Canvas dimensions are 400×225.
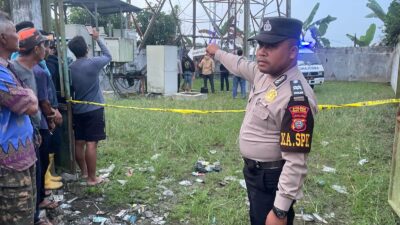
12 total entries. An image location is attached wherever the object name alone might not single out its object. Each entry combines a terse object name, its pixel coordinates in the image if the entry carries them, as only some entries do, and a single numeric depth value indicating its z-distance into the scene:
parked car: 15.90
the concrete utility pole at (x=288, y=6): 17.61
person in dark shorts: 4.26
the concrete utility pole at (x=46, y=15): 4.30
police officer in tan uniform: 1.95
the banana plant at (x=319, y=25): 26.16
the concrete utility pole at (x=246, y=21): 12.62
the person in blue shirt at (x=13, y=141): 2.23
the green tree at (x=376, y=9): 23.48
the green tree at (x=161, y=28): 19.48
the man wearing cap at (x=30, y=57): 3.17
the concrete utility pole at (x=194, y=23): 18.80
